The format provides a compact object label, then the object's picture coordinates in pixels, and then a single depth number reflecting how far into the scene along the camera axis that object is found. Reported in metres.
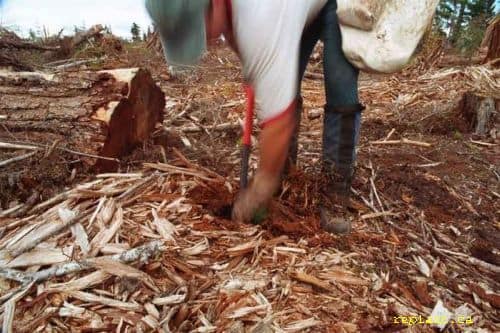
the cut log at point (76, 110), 2.68
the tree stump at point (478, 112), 4.34
